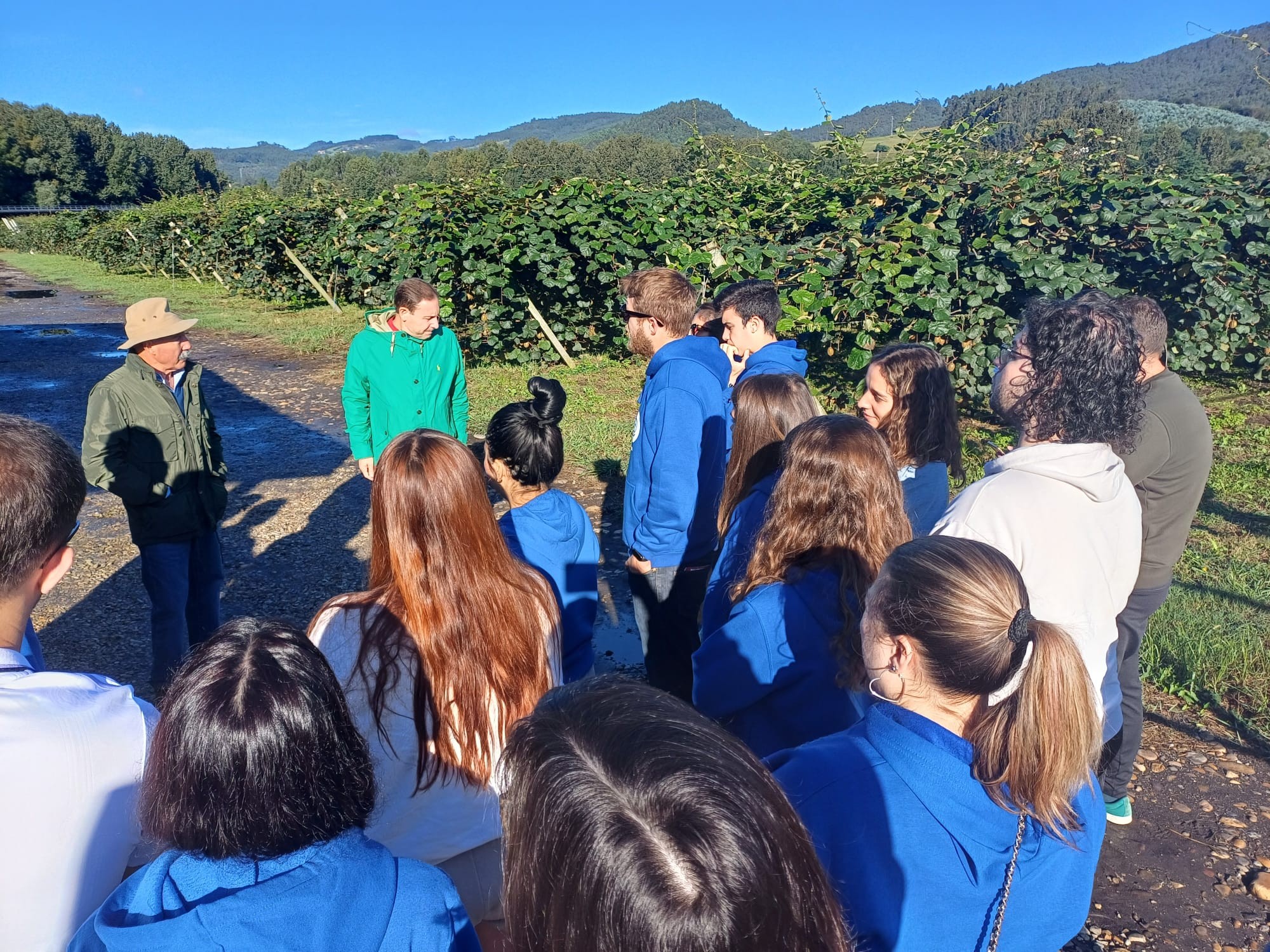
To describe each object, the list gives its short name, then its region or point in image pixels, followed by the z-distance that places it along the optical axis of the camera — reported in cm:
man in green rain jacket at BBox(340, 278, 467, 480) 453
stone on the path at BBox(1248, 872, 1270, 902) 290
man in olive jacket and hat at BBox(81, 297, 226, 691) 363
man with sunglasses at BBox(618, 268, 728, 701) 339
